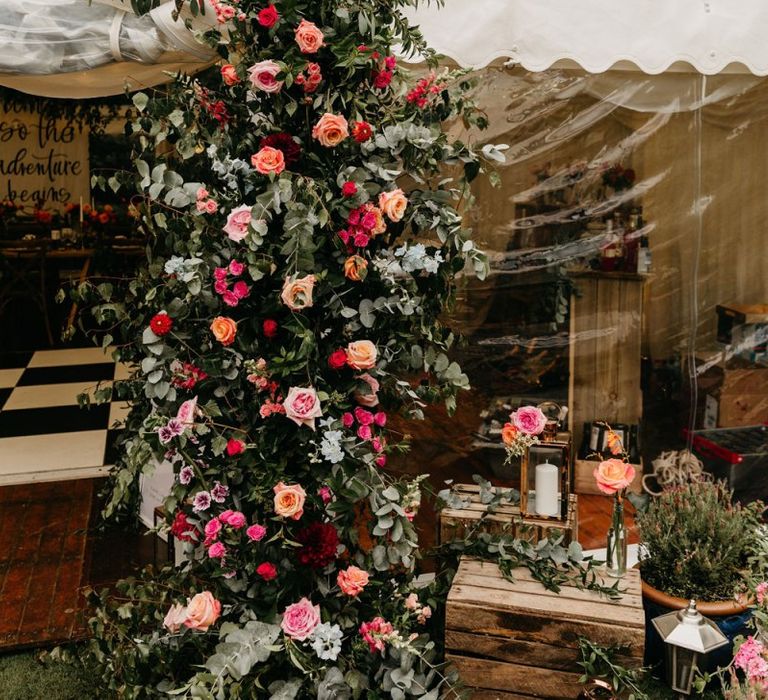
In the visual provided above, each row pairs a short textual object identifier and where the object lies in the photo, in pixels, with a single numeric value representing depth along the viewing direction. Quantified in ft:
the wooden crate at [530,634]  7.20
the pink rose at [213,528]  6.66
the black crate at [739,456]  11.87
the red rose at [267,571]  6.70
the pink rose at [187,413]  6.51
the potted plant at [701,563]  8.48
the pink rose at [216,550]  6.72
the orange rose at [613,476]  7.63
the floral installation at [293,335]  6.50
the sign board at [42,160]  31.60
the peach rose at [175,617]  6.78
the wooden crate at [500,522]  8.51
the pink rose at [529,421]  7.93
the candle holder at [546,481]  8.51
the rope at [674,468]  11.80
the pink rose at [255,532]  6.55
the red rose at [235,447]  6.46
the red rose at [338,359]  6.63
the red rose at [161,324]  6.56
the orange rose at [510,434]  8.02
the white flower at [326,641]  6.50
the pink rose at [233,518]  6.59
